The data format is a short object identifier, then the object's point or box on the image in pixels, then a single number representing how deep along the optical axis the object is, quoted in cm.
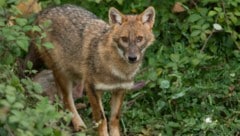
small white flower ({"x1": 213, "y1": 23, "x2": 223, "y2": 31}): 1842
